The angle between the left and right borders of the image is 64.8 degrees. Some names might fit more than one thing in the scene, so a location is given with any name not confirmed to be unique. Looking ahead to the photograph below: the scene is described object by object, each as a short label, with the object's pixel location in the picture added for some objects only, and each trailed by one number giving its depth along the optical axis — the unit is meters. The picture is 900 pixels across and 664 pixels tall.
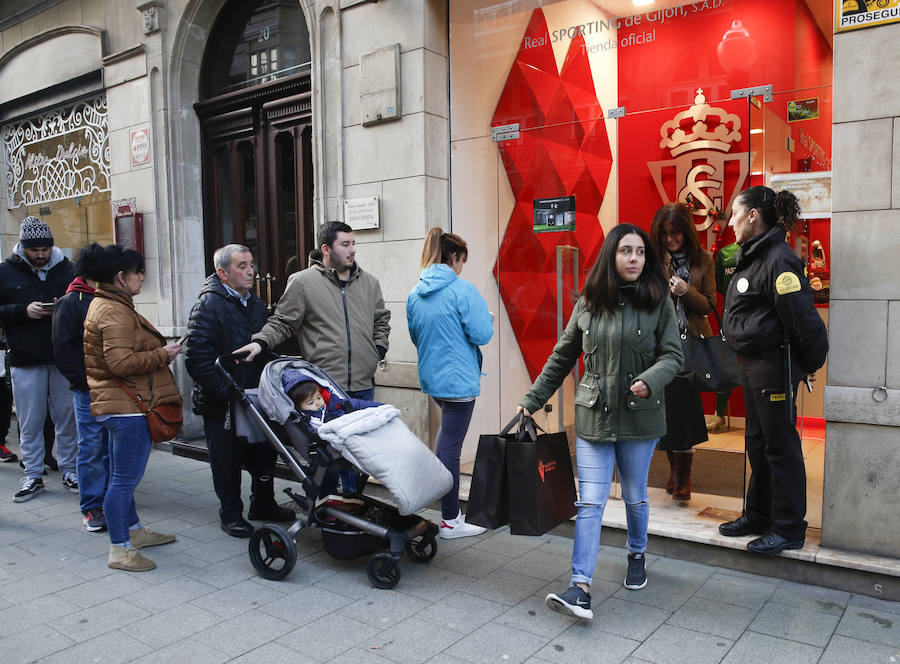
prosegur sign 3.67
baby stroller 3.83
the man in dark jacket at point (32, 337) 5.94
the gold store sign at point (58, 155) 8.93
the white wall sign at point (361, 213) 5.98
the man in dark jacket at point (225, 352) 4.57
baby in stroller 4.19
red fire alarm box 7.95
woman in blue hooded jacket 4.69
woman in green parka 3.55
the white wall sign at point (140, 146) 7.89
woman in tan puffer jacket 4.25
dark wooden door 7.04
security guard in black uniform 3.81
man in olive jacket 4.75
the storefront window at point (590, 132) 5.27
